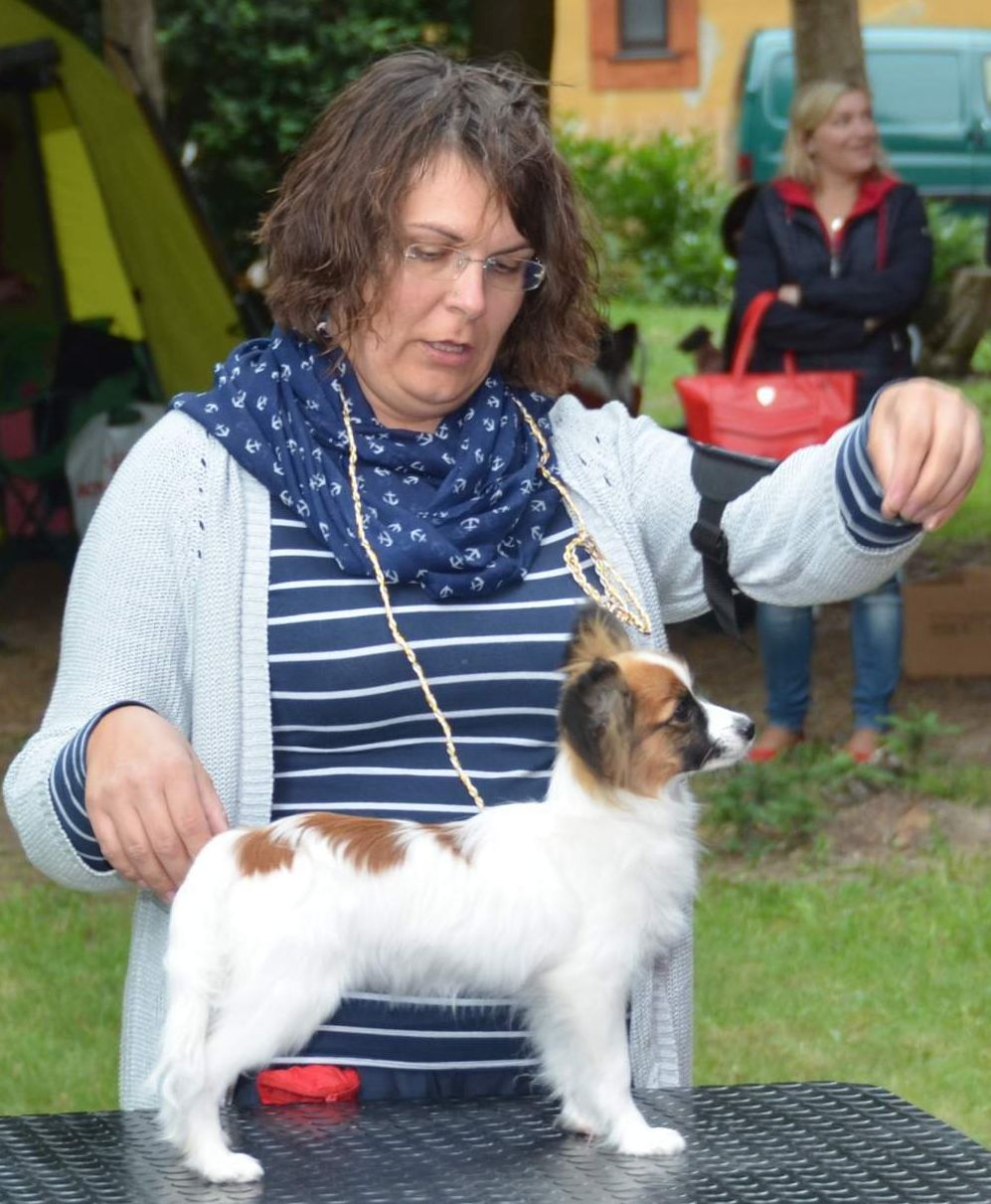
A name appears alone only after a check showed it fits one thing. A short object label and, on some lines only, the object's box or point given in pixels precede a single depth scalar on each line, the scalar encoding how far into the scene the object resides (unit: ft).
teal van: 63.05
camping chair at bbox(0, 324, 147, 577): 29.60
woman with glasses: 7.41
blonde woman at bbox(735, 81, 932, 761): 22.30
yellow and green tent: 29.60
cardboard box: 24.14
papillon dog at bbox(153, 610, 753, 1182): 6.31
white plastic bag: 29.22
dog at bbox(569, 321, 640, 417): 27.53
